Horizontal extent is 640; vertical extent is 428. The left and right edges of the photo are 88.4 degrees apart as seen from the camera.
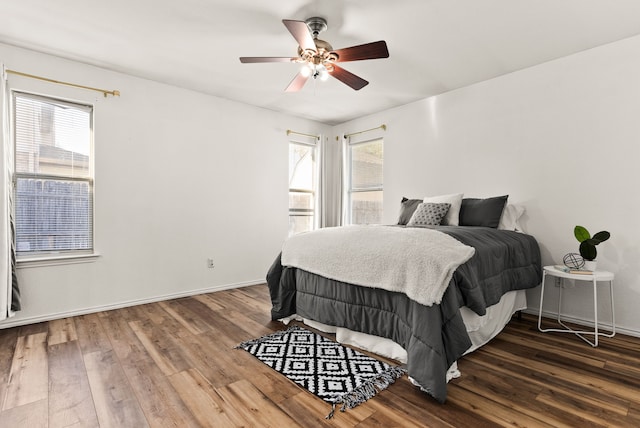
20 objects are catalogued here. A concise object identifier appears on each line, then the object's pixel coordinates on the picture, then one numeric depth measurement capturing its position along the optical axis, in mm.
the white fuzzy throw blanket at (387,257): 1896
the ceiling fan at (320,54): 2234
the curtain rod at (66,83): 2920
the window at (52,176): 2998
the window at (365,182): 4965
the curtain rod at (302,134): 4937
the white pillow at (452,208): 3321
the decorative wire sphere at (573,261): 2768
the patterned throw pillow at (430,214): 3290
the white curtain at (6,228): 2758
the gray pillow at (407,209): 3742
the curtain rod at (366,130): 4738
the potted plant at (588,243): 2562
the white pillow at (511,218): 3279
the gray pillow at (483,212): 3189
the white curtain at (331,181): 5293
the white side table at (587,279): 2492
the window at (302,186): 5117
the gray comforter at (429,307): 1814
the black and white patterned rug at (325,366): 1823
